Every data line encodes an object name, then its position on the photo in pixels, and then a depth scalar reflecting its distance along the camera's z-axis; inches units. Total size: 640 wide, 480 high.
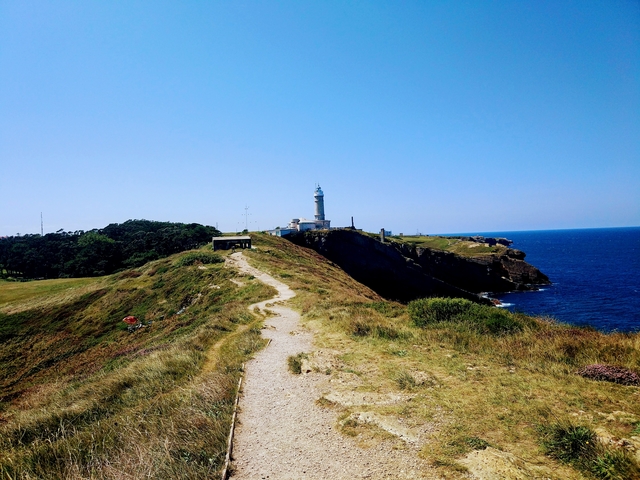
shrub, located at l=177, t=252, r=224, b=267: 1807.3
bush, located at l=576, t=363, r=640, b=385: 362.6
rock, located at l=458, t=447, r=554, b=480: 230.1
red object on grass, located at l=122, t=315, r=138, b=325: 1248.8
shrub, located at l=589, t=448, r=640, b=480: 220.8
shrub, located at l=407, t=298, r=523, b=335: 588.1
